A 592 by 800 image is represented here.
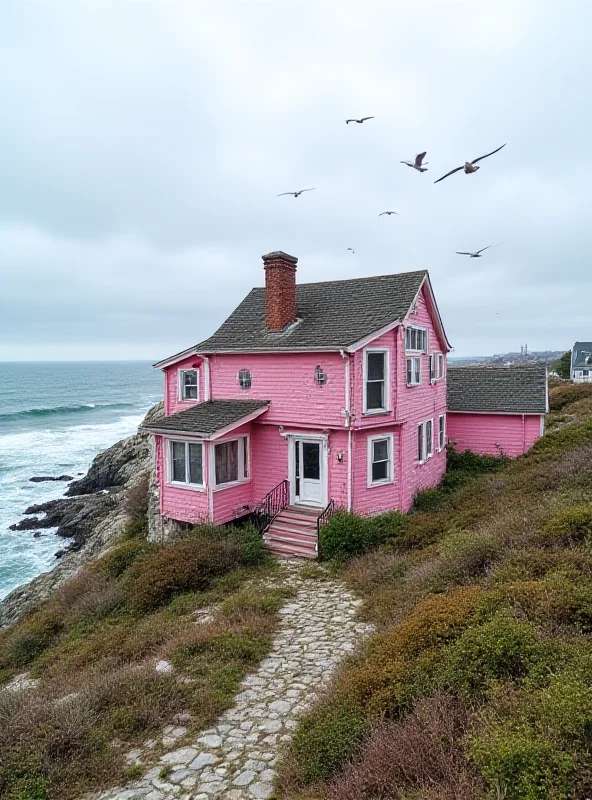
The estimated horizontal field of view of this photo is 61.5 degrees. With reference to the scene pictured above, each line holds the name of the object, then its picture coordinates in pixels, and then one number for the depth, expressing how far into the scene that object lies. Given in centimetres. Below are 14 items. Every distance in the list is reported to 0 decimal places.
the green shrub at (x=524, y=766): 414
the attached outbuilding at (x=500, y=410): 2377
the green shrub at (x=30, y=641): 1215
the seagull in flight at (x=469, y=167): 1054
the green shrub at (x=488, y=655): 593
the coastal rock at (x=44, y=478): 4256
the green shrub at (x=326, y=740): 566
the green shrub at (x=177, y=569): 1257
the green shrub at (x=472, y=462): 2348
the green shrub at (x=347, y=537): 1422
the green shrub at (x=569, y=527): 912
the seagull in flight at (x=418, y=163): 1184
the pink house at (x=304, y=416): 1588
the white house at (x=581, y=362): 8100
